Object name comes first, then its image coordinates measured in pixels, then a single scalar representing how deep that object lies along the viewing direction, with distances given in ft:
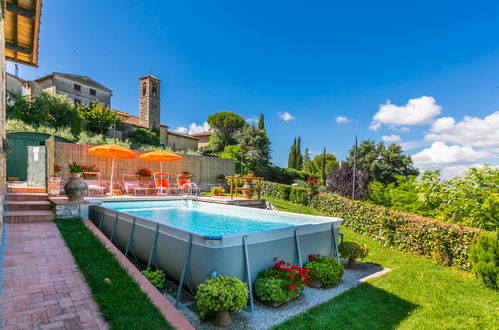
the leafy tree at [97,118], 76.59
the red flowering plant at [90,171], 35.40
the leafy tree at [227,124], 108.58
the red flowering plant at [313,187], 34.90
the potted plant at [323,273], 13.70
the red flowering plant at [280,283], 11.22
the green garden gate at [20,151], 38.75
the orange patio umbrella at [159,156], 38.06
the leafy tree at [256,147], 86.99
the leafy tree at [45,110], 58.31
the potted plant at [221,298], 9.30
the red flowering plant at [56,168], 30.90
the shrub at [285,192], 41.14
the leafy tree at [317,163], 156.77
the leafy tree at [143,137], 87.61
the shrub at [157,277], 11.96
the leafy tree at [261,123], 118.93
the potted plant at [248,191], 35.94
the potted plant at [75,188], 19.94
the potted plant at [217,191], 40.47
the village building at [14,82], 74.54
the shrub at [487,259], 14.23
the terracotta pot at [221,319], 9.77
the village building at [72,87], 84.28
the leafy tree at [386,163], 59.77
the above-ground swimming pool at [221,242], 10.93
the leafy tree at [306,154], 184.59
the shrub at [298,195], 37.00
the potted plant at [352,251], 17.02
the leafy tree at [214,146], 102.17
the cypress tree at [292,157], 145.94
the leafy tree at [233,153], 80.24
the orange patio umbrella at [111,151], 33.60
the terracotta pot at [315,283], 13.86
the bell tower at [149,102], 94.84
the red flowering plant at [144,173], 40.51
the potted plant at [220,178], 53.05
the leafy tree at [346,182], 49.19
